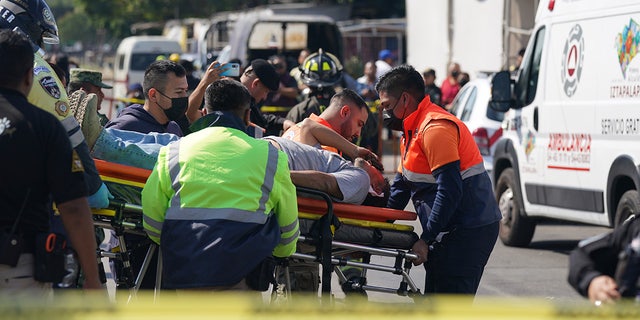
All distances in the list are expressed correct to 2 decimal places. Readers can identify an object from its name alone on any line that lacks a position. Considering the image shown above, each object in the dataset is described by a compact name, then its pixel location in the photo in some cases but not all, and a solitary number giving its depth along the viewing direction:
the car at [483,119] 29.17
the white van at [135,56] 77.87
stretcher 12.16
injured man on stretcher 12.52
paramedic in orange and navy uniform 12.66
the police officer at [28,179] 8.98
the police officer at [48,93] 10.52
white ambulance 19.73
